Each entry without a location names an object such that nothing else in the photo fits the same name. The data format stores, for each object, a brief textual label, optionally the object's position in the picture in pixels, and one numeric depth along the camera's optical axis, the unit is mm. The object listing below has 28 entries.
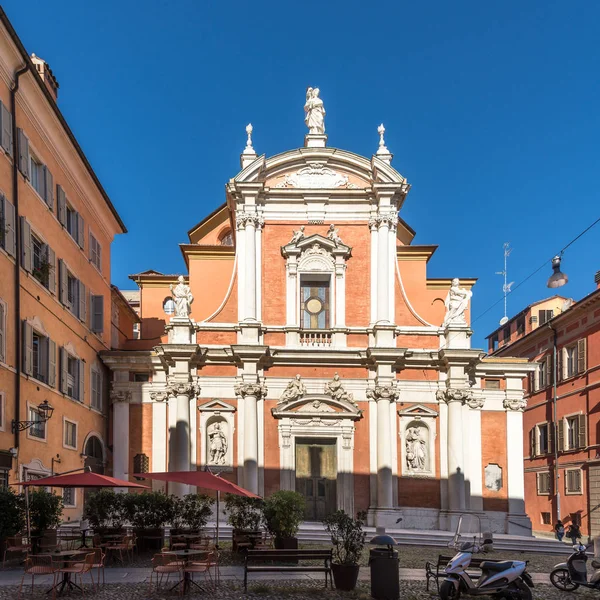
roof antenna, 44497
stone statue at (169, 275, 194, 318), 25469
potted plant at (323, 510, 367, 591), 12727
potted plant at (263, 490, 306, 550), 16594
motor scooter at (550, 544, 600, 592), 13336
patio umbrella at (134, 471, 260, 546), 15062
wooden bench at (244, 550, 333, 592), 13391
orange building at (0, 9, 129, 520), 17312
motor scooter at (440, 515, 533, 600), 11562
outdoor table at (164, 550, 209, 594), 12234
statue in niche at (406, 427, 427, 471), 25312
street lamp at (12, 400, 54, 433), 17125
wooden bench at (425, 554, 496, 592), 12454
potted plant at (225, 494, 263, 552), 17250
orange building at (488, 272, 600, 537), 29547
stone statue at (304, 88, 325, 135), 28297
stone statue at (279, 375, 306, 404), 25391
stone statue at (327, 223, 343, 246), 26453
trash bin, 12016
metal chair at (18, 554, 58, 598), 11500
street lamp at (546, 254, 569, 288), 14703
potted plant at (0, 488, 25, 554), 14930
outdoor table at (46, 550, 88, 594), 12117
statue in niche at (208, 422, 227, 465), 25141
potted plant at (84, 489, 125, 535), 16672
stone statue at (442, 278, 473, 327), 25719
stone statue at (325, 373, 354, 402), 25406
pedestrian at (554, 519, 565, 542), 27892
